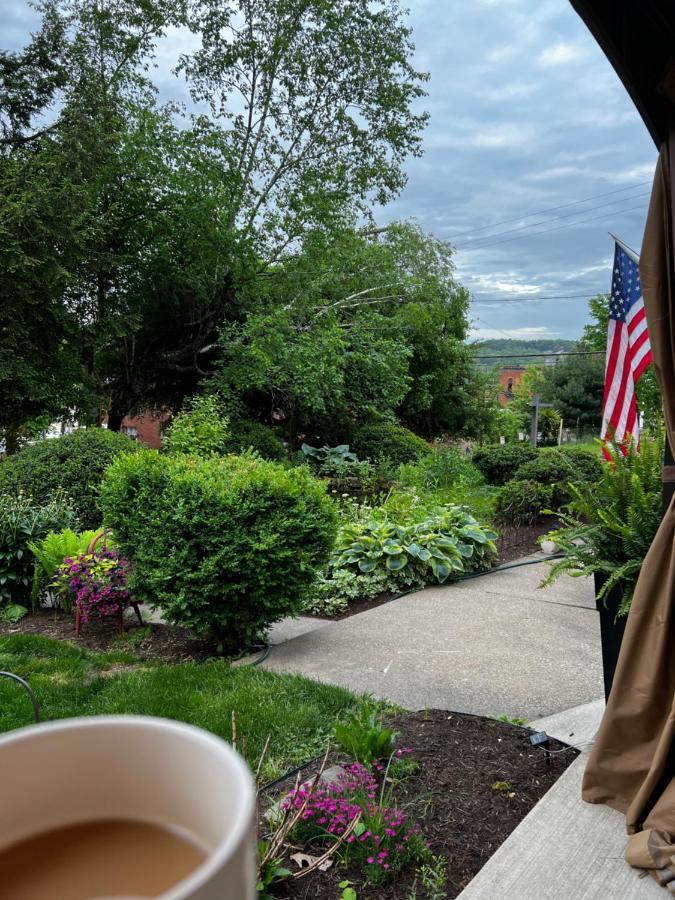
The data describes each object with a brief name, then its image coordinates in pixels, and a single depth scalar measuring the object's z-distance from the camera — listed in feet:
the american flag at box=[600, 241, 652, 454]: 13.14
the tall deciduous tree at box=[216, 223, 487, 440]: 42.70
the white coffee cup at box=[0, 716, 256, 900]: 1.21
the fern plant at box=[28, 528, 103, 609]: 17.88
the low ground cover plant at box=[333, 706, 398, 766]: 8.70
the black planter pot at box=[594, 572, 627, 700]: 8.84
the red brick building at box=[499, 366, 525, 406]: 219.20
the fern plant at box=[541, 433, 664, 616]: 8.48
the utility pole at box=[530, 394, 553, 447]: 61.56
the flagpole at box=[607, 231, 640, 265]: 13.03
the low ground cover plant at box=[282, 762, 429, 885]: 6.87
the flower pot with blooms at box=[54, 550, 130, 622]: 16.25
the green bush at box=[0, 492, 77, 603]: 19.01
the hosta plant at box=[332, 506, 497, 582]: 20.80
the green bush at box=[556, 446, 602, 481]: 34.30
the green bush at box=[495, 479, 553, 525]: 30.42
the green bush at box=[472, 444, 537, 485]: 39.14
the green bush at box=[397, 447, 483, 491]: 34.40
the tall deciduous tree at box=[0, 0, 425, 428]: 42.98
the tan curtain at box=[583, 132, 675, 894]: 6.81
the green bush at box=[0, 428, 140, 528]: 21.94
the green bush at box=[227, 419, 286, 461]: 40.96
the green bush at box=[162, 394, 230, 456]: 31.30
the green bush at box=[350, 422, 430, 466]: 46.83
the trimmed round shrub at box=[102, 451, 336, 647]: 13.97
